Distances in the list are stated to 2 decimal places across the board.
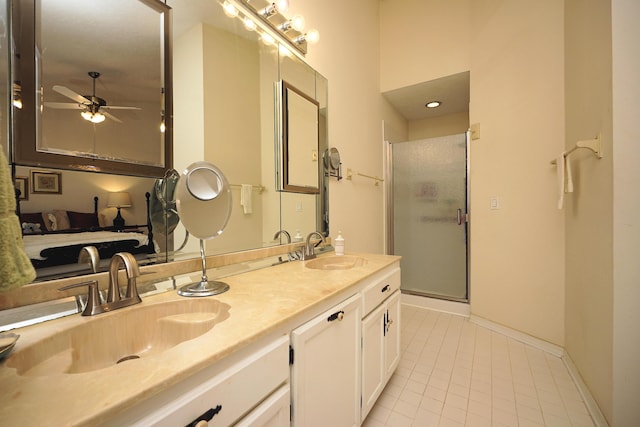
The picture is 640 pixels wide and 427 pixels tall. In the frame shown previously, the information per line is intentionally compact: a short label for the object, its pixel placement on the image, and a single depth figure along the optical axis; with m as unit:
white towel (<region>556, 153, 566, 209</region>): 1.64
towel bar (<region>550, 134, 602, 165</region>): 1.30
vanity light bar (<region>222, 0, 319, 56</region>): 1.32
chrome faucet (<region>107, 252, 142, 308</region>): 0.75
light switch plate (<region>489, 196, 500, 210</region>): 2.26
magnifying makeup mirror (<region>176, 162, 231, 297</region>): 0.99
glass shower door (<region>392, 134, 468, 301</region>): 2.67
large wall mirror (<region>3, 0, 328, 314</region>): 0.82
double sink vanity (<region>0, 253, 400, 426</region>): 0.43
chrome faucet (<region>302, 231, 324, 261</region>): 1.58
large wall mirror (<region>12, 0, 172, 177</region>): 0.72
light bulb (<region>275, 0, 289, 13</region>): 1.49
